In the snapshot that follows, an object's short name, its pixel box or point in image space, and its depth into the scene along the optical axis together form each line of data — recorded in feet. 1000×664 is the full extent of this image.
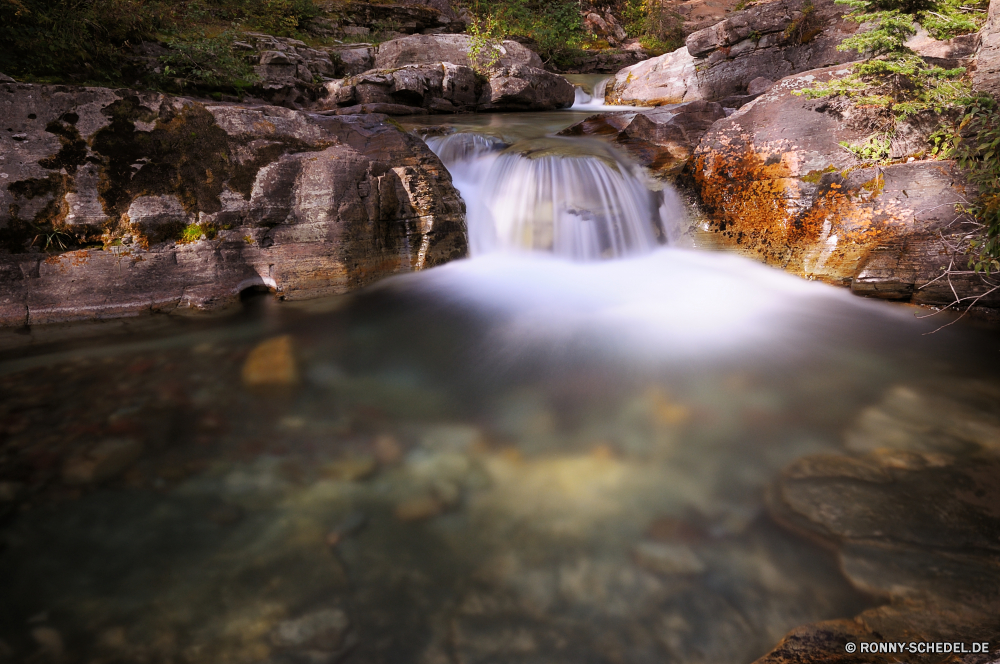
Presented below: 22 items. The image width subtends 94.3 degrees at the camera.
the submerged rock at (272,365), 10.85
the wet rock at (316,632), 5.29
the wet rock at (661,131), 21.86
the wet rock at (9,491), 7.15
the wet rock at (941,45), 21.11
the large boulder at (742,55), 31.65
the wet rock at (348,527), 6.73
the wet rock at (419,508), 7.18
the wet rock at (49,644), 5.08
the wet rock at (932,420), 8.59
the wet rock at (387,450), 8.40
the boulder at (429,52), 37.29
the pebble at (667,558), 6.35
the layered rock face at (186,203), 12.51
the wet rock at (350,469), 7.93
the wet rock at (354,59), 36.45
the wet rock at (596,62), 50.90
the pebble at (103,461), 7.68
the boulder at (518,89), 36.04
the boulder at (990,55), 13.63
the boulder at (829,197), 14.07
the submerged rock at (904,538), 5.29
